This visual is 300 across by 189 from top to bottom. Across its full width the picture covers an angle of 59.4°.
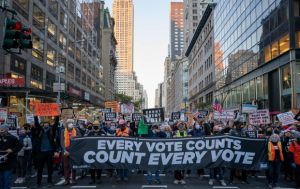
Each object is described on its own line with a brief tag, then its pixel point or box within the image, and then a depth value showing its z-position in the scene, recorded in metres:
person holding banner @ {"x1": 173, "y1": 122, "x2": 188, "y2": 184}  8.64
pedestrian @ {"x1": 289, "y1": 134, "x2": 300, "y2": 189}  8.03
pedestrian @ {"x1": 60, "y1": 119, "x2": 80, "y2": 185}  8.60
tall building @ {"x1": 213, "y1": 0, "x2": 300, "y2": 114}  20.83
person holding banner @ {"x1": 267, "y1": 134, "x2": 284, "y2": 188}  8.34
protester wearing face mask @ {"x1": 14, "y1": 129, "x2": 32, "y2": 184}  9.03
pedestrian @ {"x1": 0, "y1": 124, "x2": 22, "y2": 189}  6.23
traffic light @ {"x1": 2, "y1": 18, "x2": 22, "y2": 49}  6.88
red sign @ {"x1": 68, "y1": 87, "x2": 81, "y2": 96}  31.01
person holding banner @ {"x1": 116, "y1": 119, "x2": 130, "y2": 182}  8.94
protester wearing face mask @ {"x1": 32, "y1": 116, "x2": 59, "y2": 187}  8.36
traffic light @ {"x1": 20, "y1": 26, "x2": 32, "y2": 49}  7.06
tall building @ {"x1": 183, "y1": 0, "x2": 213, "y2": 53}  84.28
